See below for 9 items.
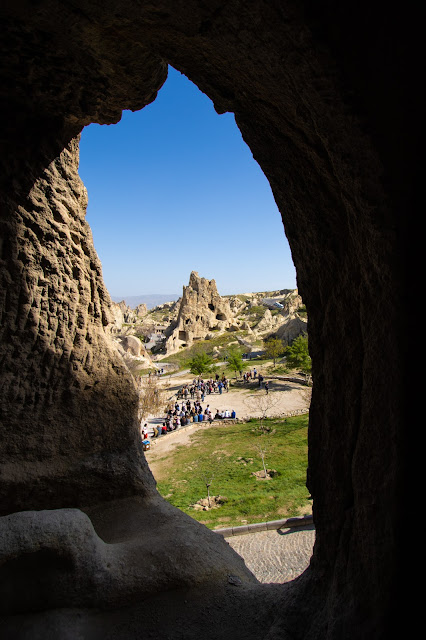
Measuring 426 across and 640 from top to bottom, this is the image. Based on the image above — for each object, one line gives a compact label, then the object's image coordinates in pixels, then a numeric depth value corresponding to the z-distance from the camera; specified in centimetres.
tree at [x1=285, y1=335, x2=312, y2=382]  2832
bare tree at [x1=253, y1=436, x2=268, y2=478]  1666
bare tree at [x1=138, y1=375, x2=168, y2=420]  2120
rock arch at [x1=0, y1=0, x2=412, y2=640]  188
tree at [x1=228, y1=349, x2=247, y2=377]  3256
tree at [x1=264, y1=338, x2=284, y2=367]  3587
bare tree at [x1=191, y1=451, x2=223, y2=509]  1489
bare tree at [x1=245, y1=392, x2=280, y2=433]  2292
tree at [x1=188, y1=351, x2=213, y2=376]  3394
